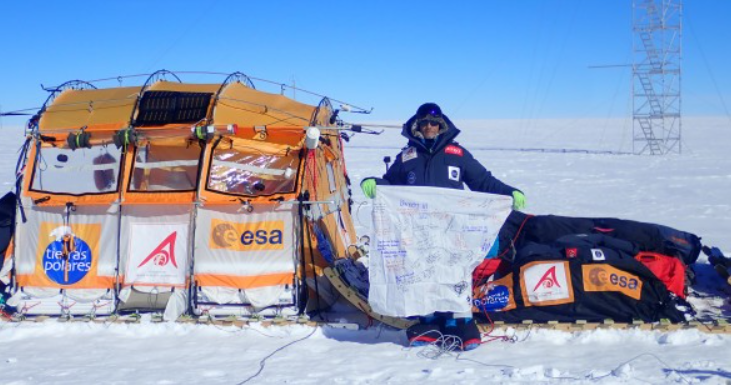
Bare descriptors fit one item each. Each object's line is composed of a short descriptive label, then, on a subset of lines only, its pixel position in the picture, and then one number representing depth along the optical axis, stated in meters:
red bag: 6.92
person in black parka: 6.55
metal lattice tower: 30.29
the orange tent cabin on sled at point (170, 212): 7.04
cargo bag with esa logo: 6.30
